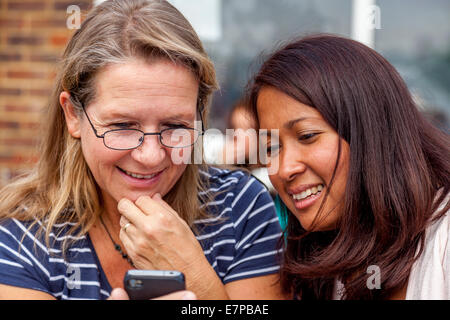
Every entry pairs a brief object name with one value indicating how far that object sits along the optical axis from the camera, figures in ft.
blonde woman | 6.98
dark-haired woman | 6.66
